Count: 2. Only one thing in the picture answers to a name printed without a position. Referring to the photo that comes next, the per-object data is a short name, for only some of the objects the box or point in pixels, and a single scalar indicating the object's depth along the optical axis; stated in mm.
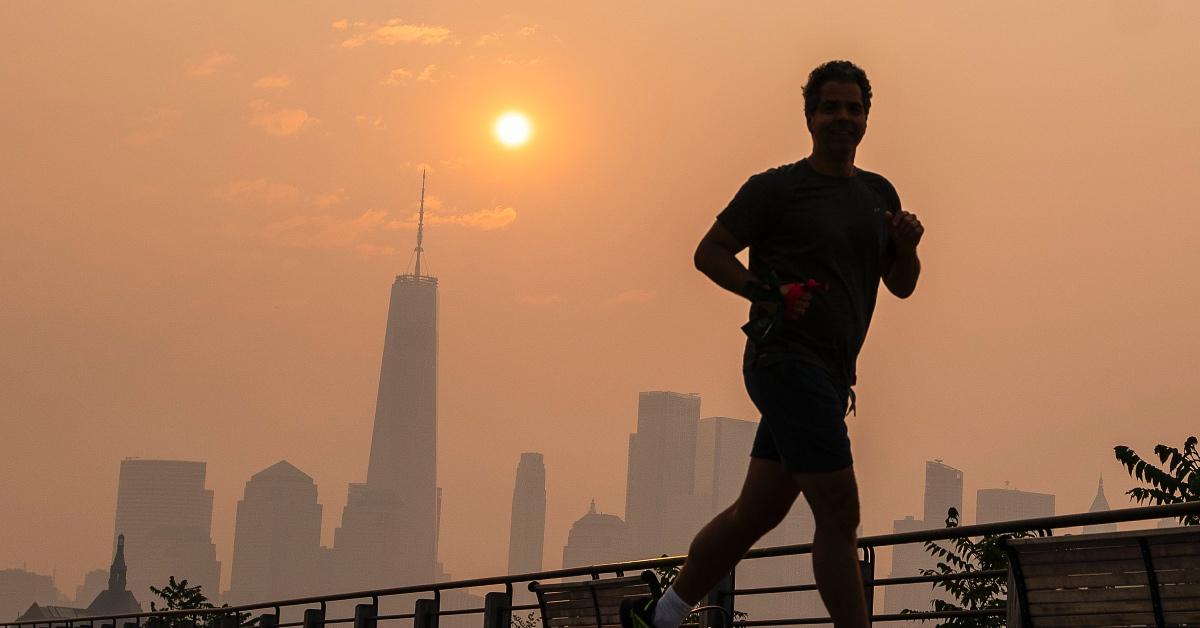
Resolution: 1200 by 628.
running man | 5055
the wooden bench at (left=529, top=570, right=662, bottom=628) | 7211
